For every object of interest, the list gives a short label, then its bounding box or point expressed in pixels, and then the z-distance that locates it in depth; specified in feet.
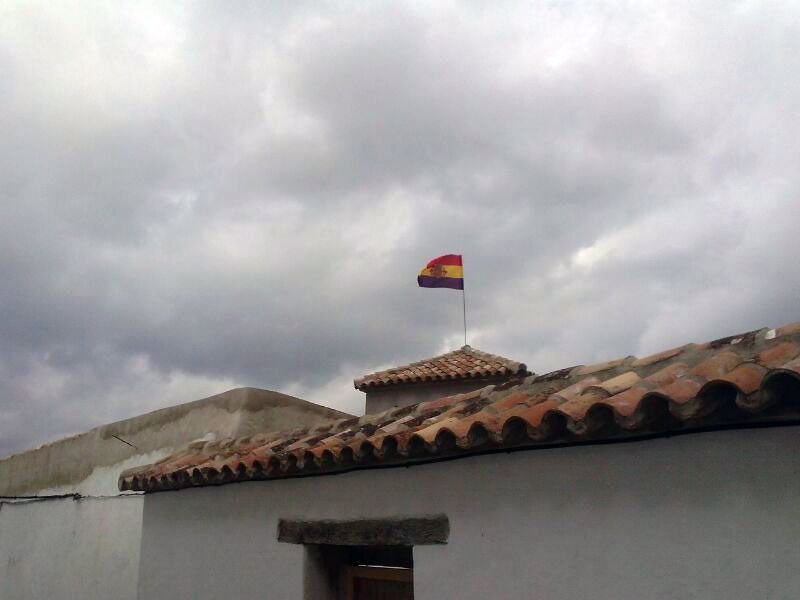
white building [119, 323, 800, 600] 9.89
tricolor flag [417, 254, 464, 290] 49.37
